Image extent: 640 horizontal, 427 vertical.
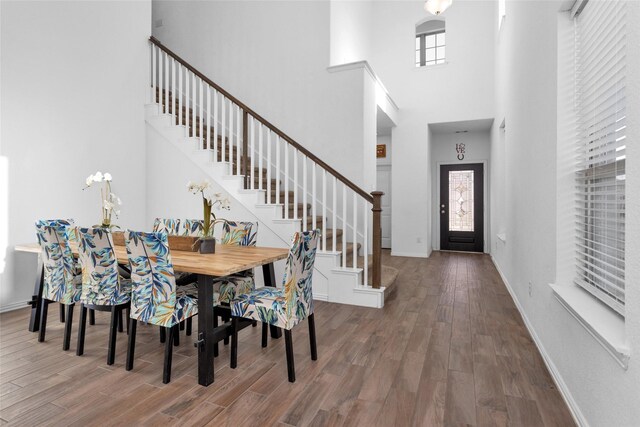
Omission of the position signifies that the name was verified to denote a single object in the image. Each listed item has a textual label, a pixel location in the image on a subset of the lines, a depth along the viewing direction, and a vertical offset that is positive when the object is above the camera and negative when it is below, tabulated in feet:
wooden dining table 7.03 -1.10
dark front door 25.67 +0.51
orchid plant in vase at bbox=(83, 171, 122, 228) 9.86 +0.19
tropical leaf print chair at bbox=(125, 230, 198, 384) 7.06 -1.50
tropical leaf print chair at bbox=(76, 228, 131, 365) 7.96 -1.56
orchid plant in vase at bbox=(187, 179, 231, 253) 8.80 -0.25
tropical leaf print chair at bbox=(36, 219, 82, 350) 8.82 -1.44
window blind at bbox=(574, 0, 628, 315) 5.52 +1.14
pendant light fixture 14.07 +8.29
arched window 24.36 +11.80
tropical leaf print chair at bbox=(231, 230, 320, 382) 7.25 -1.86
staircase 12.84 +1.14
